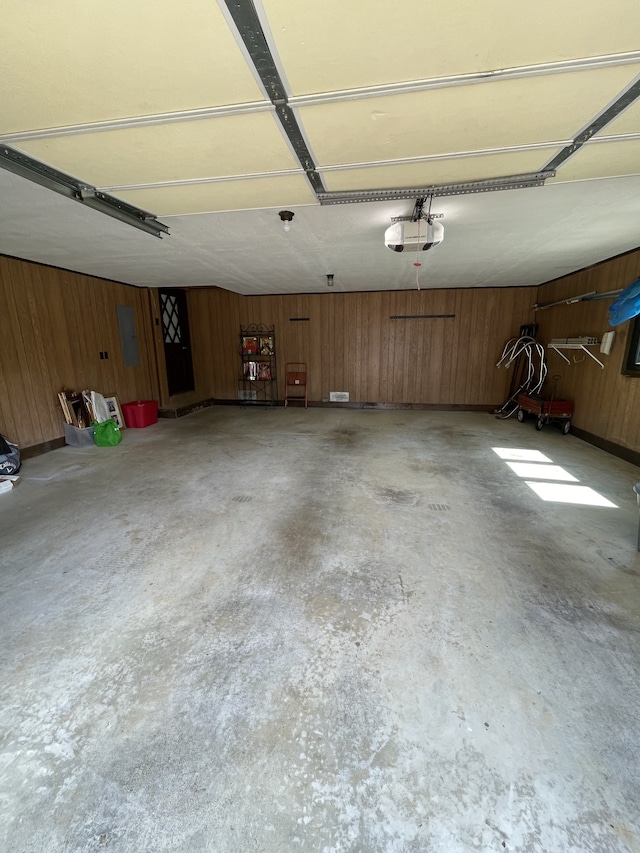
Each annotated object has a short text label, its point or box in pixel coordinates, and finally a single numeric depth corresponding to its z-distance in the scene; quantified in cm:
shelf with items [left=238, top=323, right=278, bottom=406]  738
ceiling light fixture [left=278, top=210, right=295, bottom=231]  269
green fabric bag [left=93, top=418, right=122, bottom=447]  470
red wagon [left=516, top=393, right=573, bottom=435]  504
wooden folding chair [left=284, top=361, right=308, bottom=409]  740
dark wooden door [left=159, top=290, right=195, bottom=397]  701
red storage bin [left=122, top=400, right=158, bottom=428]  567
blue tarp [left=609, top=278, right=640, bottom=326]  347
